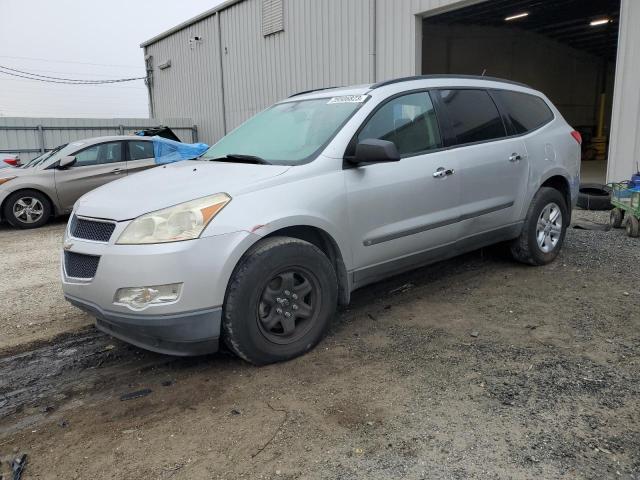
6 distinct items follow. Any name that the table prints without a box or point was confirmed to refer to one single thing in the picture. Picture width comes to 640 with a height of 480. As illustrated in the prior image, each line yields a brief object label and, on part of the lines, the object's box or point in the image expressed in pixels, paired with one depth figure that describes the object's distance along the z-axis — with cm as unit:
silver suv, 304
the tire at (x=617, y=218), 718
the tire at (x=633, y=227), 658
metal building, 1084
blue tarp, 1052
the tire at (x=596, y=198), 846
